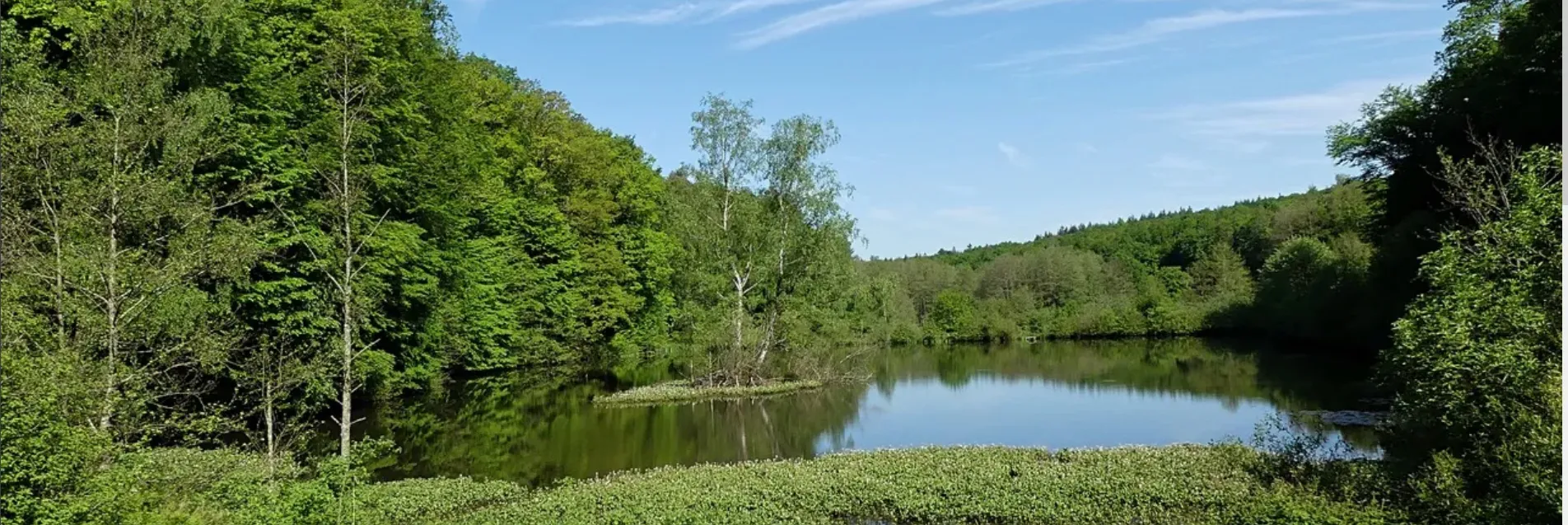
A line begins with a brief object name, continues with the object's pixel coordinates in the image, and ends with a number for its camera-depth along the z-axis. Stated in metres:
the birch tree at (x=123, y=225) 10.58
